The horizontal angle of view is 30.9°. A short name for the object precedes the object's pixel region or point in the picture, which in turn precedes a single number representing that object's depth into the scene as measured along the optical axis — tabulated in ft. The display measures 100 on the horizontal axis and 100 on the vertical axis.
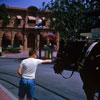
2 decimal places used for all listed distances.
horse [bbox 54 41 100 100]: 10.72
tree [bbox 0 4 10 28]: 83.05
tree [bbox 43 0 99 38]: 60.13
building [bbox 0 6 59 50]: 126.31
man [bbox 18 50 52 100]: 12.73
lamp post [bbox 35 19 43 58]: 65.90
